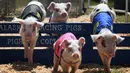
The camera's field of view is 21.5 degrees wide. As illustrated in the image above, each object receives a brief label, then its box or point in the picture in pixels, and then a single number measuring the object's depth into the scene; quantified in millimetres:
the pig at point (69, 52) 5516
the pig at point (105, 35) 5875
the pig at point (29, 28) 6399
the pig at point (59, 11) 7609
